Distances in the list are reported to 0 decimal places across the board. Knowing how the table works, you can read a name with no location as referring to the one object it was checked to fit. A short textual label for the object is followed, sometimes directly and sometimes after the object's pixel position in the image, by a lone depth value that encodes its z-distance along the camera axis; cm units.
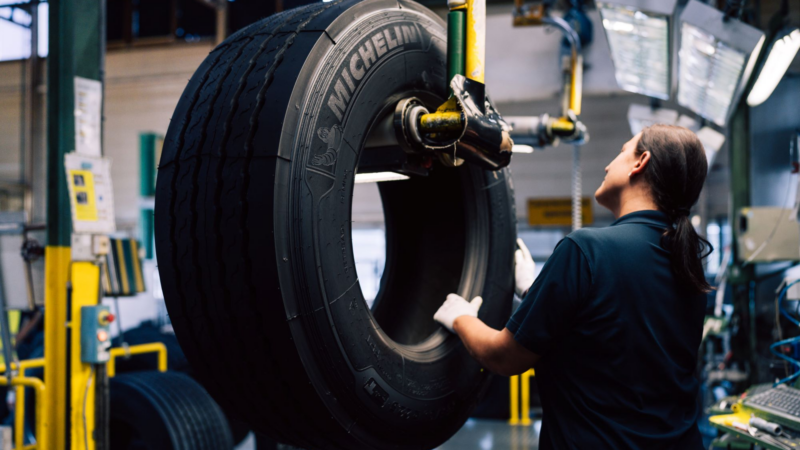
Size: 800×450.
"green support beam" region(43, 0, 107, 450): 357
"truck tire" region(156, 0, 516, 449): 126
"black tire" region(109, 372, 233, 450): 381
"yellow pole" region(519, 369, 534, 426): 654
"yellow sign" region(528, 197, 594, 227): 981
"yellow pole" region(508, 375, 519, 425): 649
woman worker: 143
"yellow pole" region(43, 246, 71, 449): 360
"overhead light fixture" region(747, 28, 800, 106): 365
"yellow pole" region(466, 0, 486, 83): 162
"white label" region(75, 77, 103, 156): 364
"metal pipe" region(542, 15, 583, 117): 315
